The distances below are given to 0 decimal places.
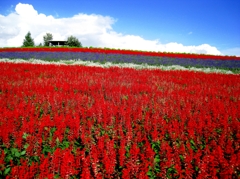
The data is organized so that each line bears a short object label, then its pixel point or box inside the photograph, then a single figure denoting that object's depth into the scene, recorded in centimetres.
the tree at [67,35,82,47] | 5321
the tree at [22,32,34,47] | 5606
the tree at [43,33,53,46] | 6712
